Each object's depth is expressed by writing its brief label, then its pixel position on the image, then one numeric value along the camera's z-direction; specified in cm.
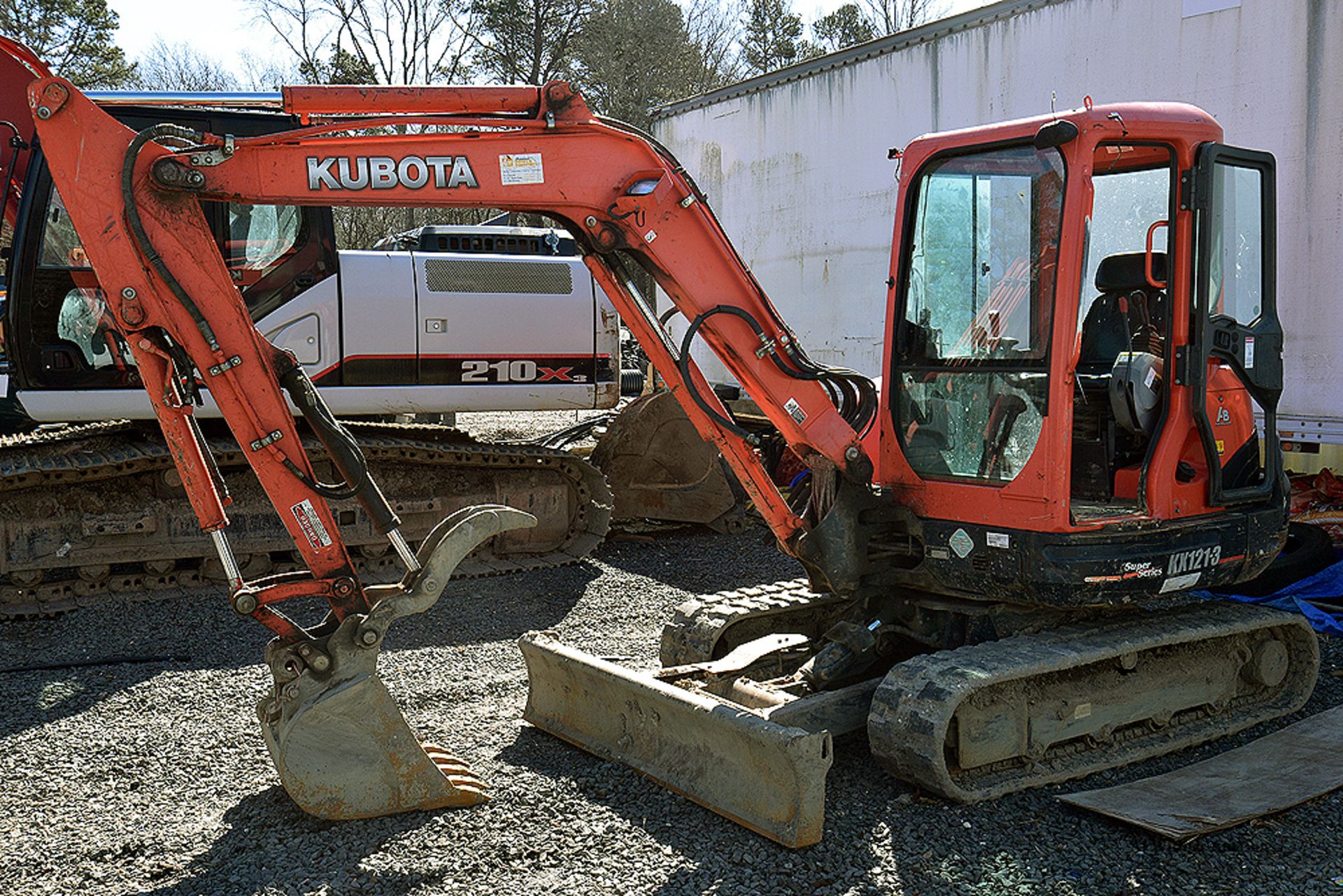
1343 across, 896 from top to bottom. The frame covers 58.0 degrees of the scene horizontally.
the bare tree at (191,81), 2928
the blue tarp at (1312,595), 676
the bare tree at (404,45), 2956
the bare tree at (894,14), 3241
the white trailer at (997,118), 737
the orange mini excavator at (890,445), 404
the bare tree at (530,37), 2936
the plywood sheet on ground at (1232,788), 416
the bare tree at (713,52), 3084
